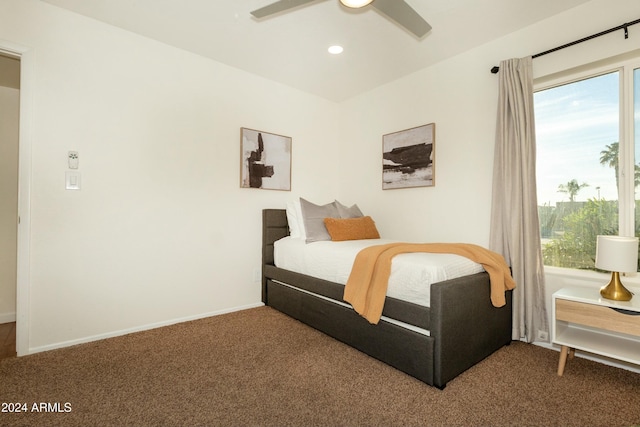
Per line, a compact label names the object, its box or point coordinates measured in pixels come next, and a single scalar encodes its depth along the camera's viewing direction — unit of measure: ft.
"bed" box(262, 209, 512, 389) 5.93
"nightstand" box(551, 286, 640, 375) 5.79
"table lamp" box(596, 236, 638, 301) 5.88
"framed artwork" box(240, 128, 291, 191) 11.07
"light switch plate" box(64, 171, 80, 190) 7.78
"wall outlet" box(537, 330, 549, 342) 7.71
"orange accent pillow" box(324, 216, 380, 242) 10.16
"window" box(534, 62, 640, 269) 7.18
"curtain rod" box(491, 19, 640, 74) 6.77
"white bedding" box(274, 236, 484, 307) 6.31
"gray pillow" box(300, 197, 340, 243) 10.15
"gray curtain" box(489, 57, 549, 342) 7.82
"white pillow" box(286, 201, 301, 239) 10.91
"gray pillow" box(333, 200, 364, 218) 11.36
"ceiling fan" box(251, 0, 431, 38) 5.71
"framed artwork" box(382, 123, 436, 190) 10.61
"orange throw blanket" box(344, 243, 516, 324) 6.77
